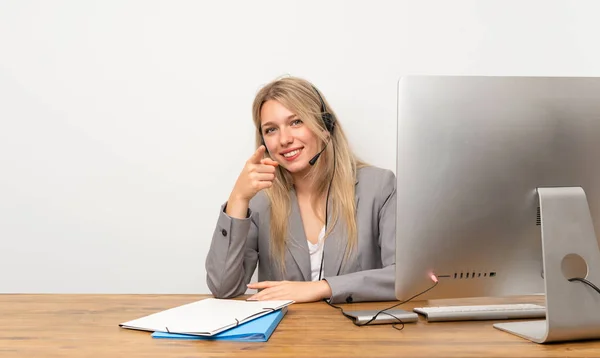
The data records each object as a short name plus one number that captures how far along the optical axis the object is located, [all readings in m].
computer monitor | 1.03
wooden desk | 0.95
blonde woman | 1.91
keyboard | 1.21
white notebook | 1.07
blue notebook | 1.03
